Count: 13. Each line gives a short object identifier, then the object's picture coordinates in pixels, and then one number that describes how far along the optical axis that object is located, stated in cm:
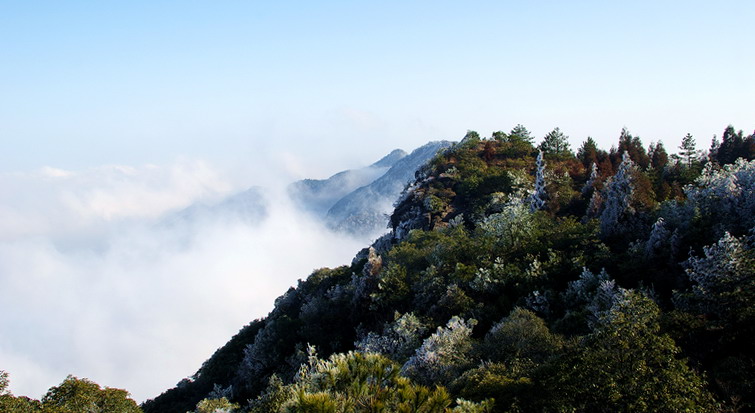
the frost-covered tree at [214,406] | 3614
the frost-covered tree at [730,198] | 3544
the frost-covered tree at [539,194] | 6147
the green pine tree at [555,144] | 8569
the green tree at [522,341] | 2700
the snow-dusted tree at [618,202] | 4372
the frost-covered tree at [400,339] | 3722
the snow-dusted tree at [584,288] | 3475
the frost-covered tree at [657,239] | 3650
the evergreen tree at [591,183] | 6087
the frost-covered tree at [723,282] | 2425
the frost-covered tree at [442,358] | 2859
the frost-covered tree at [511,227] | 4666
